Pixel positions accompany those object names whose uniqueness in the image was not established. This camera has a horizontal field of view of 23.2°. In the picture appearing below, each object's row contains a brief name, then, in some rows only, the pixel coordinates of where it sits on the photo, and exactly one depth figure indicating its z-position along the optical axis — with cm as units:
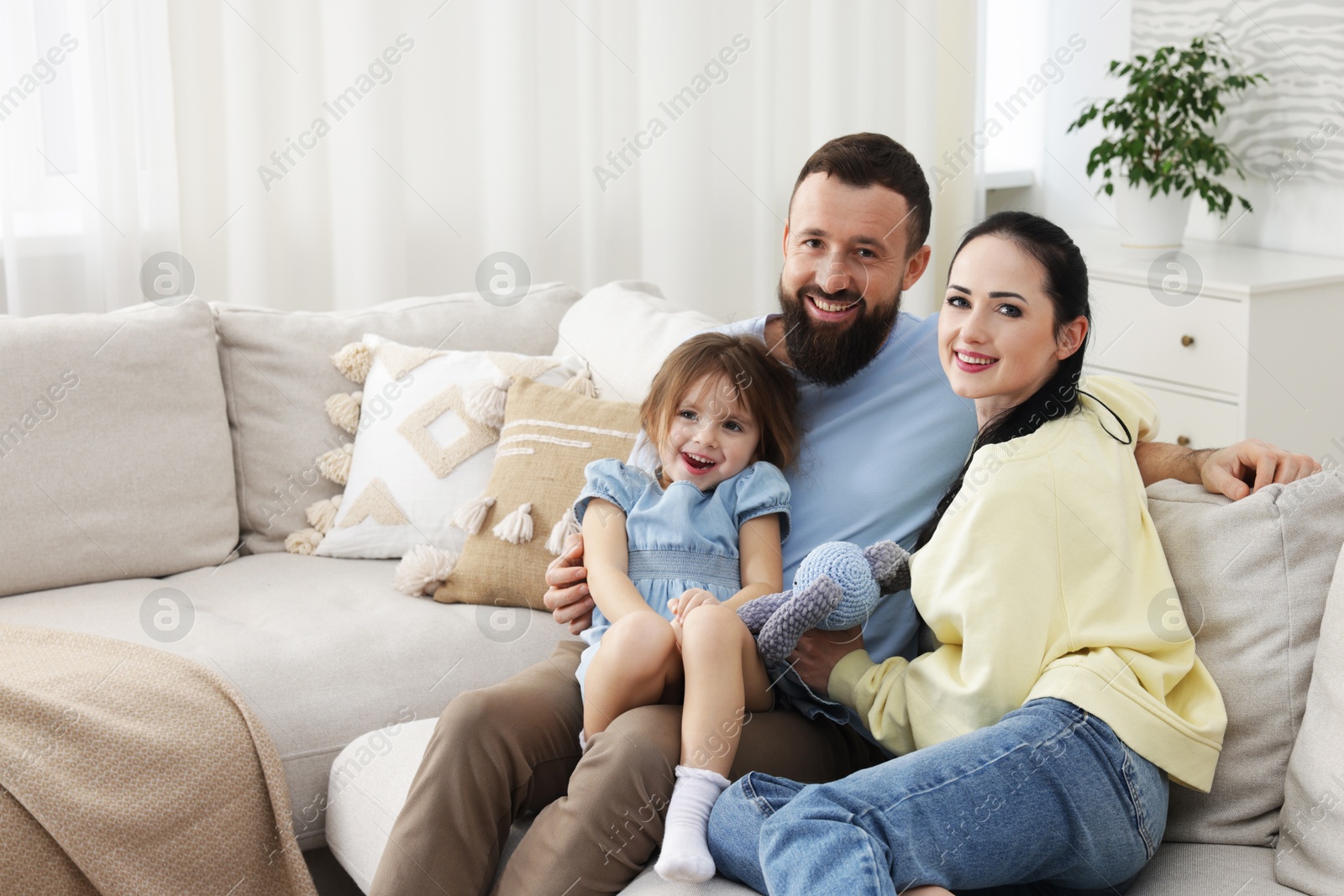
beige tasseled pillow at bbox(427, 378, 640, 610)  463
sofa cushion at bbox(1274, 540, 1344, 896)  389
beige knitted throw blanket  413
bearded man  400
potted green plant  577
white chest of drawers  543
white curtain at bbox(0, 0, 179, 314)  514
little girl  403
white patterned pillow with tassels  479
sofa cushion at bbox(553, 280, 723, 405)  478
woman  385
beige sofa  399
